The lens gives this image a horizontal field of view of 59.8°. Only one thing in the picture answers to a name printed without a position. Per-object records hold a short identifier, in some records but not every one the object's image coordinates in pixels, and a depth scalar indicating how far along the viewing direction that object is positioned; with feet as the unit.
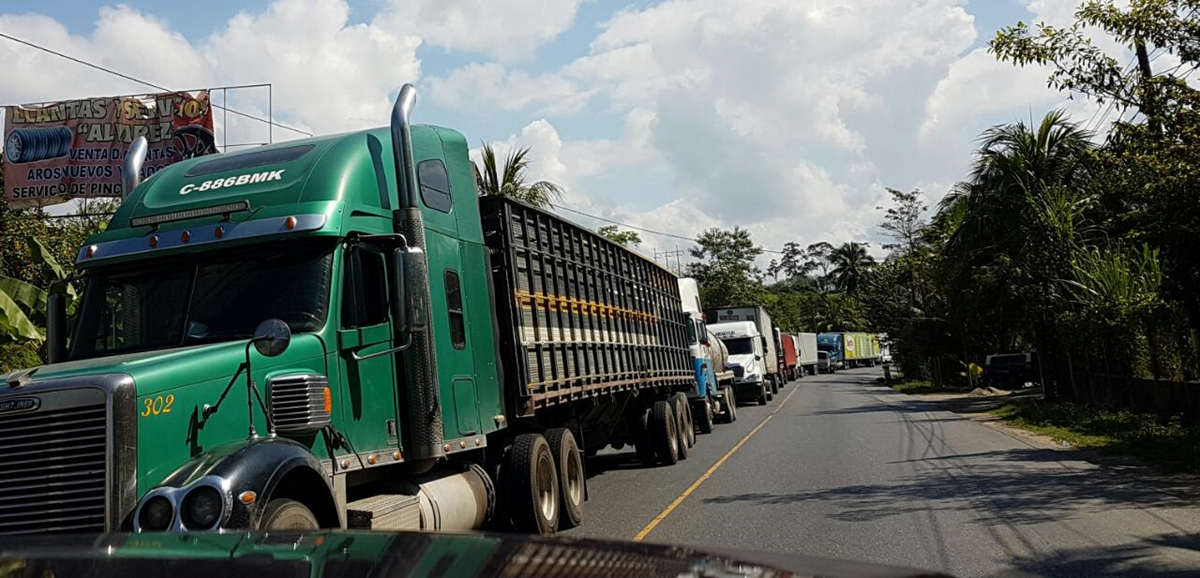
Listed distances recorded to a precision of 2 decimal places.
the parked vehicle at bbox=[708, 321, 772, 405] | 107.24
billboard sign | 71.72
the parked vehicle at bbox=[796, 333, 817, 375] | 220.64
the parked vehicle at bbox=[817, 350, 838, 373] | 256.52
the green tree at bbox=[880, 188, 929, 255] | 157.17
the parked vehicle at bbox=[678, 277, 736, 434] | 70.08
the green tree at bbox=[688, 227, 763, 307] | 258.33
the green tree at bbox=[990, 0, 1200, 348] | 39.40
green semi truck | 18.20
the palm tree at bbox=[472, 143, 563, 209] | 87.71
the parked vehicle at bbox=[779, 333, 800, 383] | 171.36
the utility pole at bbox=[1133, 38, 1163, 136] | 40.57
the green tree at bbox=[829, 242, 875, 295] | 316.40
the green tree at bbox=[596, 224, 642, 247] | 146.47
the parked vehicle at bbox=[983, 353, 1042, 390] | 116.16
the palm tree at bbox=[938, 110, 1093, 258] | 86.28
